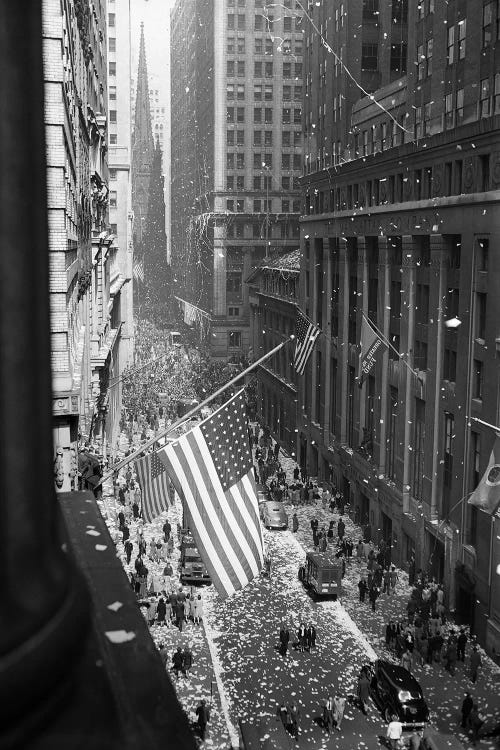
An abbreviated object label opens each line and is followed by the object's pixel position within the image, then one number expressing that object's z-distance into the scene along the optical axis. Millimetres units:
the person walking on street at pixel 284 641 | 27453
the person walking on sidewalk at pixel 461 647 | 28234
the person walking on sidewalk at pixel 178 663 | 25359
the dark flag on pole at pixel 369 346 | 33594
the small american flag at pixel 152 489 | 23281
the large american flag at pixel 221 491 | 16203
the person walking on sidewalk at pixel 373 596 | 32125
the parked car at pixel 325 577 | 32375
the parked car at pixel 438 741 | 20156
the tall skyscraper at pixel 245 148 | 107188
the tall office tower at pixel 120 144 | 87562
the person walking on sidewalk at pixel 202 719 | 21703
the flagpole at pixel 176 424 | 16297
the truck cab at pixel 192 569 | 33031
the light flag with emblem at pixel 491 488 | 23922
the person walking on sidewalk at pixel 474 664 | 26516
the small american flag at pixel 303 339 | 26234
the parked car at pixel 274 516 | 41688
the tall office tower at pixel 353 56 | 53906
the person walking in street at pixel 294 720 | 21934
